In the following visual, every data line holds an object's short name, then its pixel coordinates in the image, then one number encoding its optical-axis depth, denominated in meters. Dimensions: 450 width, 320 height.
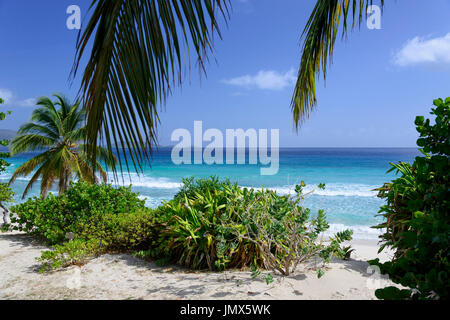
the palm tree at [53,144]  11.68
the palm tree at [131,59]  1.47
